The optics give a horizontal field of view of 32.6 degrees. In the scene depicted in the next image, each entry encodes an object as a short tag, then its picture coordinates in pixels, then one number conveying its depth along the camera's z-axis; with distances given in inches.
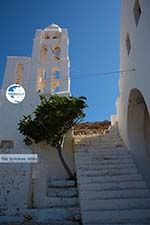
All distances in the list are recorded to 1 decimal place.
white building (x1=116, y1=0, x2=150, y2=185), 222.8
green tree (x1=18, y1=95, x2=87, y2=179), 374.6
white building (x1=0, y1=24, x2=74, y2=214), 254.1
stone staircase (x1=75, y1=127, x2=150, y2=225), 227.6
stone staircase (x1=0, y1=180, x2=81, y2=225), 225.5
